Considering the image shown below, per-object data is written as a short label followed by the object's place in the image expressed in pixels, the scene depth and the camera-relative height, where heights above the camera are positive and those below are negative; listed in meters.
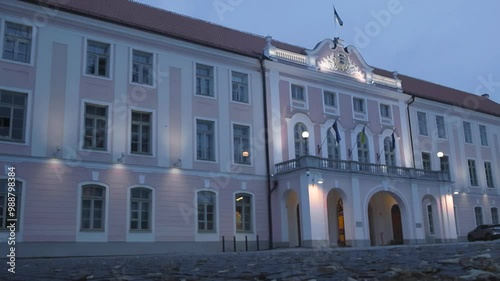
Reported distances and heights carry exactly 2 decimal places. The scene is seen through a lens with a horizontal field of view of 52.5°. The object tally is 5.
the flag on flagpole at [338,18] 32.00 +13.42
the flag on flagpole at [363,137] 29.07 +5.41
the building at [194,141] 20.36 +4.72
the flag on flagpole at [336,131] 27.98 +5.60
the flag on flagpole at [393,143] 31.00 +5.38
